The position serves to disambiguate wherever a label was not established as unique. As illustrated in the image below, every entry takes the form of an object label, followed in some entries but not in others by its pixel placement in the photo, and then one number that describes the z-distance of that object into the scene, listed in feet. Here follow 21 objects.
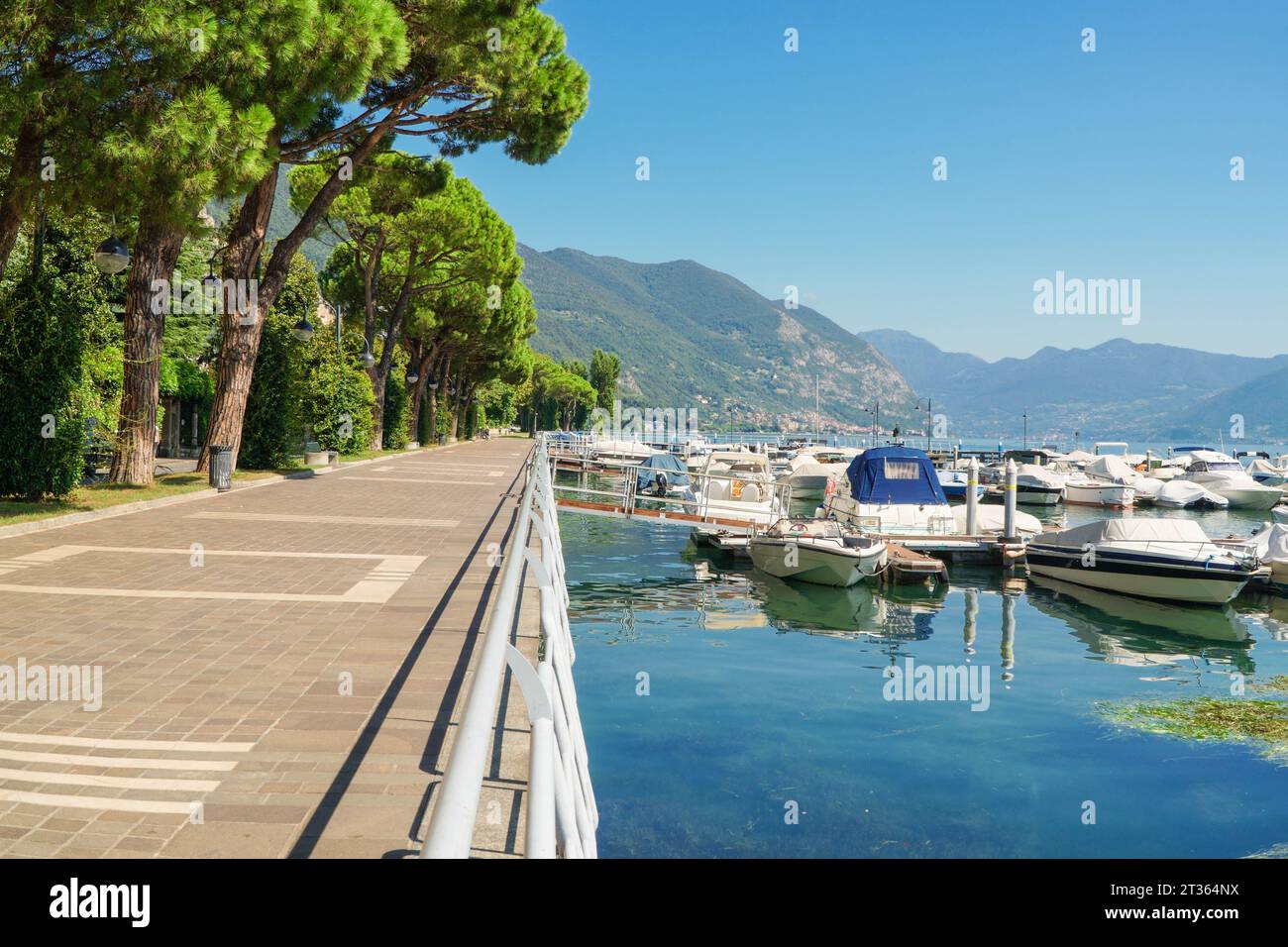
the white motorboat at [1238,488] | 158.51
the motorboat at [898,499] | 84.43
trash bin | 60.64
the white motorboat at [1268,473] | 183.03
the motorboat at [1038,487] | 159.53
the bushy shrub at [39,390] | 46.34
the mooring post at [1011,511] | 79.25
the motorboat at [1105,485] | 153.79
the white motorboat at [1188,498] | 152.97
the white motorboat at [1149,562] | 61.67
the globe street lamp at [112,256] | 45.44
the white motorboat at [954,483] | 146.92
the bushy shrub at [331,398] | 90.58
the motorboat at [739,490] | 90.63
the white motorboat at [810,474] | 167.53
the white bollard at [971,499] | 84.38
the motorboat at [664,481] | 119.39
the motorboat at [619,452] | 182.70
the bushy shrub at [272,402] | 76.54
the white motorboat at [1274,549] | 66.90
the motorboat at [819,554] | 63.82
